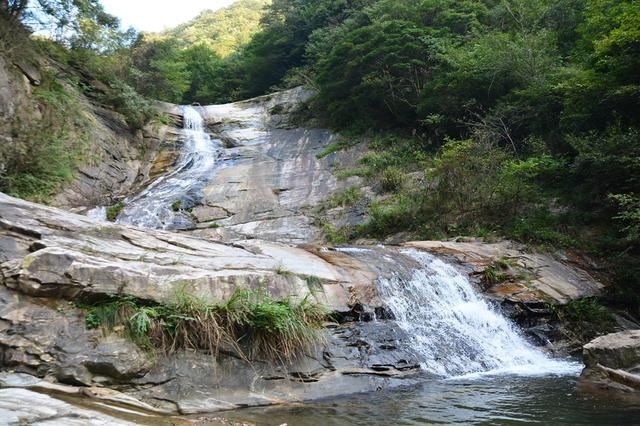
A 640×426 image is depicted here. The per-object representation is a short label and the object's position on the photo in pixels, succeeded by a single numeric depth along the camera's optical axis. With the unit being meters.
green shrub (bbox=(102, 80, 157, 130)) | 19.86
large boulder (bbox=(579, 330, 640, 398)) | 5.89
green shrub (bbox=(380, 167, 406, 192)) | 16.69
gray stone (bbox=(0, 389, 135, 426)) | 3.62
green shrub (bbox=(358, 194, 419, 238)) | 14.52
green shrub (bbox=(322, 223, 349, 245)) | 14.78
